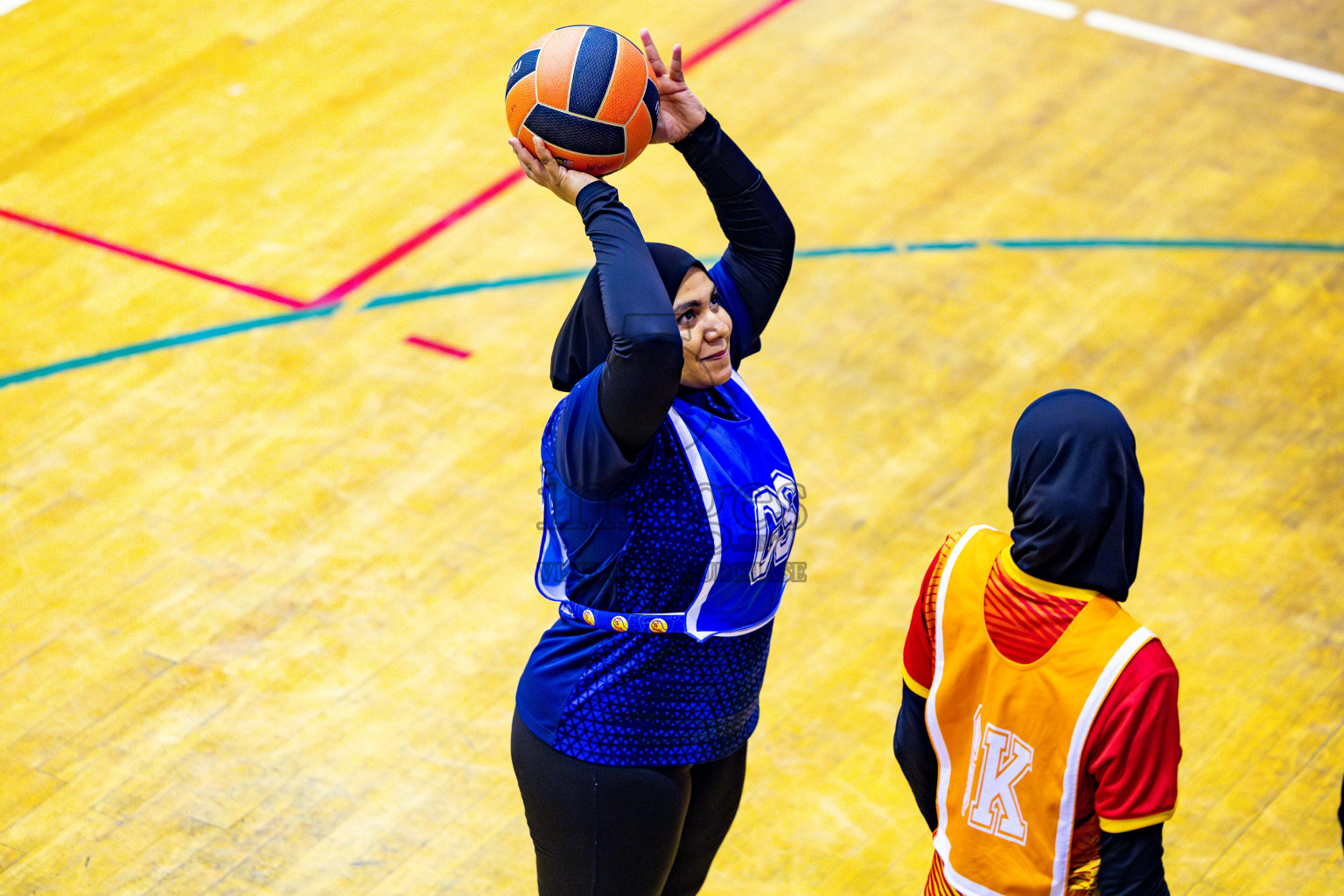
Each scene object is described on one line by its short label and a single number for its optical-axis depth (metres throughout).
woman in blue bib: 4.98
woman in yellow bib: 4.29
